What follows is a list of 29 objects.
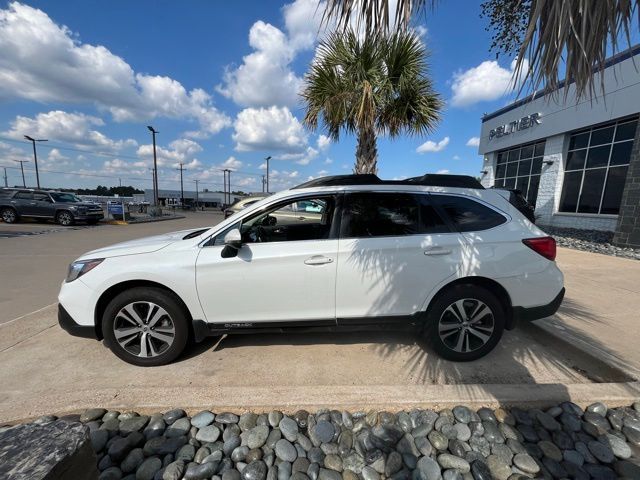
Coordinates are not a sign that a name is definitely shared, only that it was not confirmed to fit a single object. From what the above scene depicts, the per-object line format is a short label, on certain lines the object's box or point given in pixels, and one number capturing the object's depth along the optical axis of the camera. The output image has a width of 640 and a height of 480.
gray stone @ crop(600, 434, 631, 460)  1.95
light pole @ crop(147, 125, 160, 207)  22.88
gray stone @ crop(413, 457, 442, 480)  1.80
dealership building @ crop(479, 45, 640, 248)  10.71
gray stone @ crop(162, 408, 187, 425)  2.19
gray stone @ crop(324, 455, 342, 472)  1.88
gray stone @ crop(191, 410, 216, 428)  2.15
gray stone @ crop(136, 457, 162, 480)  1.79
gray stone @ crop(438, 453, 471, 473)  1.86
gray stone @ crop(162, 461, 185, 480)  1.78
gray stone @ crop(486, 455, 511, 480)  1.81
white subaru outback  2.73
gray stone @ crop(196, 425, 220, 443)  2.04
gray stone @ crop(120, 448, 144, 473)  1.84
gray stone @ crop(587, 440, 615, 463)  1.93
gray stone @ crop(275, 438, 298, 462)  1.94
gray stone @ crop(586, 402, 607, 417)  2.26
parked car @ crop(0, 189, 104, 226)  15.39
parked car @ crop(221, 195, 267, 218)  8.99
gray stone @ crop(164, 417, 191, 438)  2.09
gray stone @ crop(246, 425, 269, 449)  2.02
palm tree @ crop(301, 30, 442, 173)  6.43
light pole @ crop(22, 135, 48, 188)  28.37
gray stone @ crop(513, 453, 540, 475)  1.84
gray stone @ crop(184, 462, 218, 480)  1.79
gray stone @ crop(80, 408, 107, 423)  2.17
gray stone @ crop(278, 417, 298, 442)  2.07
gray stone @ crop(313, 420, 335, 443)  2.06
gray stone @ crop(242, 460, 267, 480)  1.81
